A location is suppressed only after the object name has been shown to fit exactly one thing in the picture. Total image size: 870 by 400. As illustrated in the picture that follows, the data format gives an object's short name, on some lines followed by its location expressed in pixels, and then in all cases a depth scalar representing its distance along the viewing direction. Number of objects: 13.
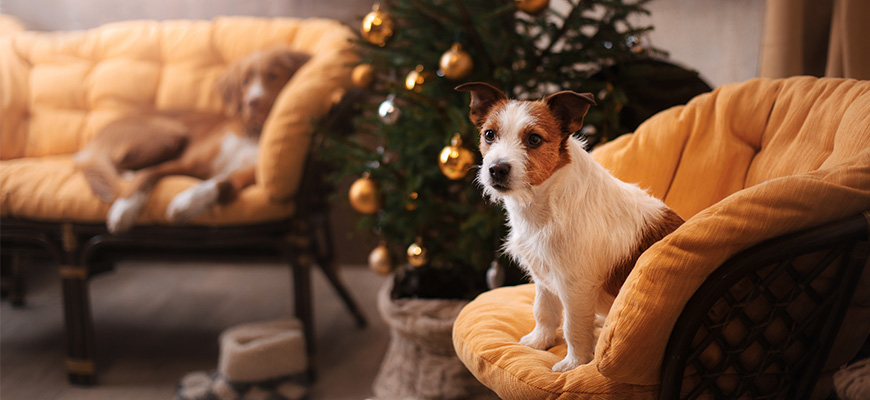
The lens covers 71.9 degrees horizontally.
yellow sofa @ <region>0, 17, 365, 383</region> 2.02
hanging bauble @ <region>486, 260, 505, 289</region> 1.63
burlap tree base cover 1.68
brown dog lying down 2.06
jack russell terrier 0.91
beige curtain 1.26
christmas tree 1.60
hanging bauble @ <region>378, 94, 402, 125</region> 1.80
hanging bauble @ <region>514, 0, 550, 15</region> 1.46
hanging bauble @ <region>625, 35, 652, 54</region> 1.76
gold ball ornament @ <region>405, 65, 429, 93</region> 1.70
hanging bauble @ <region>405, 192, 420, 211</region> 1.77
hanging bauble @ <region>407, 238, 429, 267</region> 1.80
